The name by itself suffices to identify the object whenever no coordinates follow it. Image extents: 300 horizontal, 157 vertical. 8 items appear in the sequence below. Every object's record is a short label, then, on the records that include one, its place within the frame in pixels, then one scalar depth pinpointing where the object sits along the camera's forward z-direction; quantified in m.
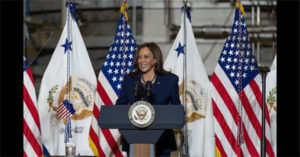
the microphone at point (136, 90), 10.14
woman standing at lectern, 10.60
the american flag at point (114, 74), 15.30
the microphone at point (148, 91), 10.13
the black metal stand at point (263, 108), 12.67
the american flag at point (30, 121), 15.04
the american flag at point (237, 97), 15.39
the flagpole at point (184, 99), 14.43
